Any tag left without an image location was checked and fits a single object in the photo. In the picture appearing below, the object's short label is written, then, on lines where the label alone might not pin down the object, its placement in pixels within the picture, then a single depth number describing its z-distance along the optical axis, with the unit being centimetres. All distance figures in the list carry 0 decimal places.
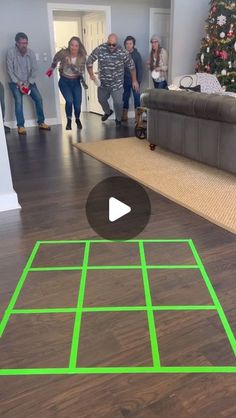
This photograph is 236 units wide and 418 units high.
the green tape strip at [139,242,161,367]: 143
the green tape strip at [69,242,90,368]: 144
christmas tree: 593
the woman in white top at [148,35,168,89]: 663
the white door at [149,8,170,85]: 695
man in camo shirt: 608
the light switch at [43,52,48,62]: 631
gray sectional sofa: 323
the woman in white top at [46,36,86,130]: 579
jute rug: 276
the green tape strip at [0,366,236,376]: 136
